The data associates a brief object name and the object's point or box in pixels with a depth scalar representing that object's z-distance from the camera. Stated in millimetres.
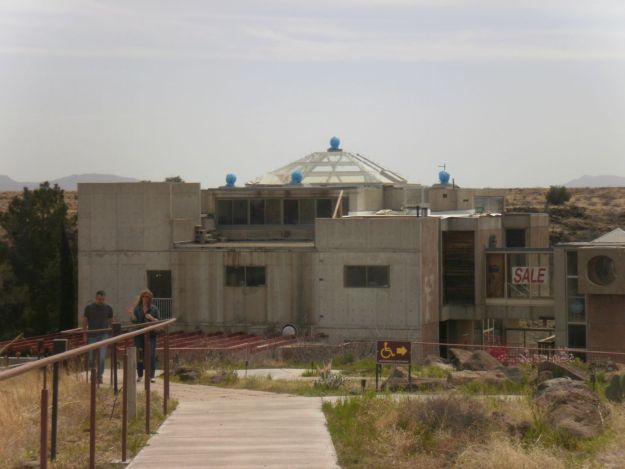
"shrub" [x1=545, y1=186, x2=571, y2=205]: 115369
